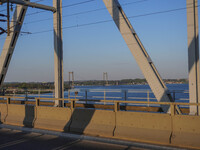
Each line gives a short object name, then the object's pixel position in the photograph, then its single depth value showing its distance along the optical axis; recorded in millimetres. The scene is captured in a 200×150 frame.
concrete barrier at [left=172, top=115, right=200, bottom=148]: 7875
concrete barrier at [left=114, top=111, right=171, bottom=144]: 8531
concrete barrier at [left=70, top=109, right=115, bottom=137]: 9867
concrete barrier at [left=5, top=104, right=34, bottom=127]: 12884
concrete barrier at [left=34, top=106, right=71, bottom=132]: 11305
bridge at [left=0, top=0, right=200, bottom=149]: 8328
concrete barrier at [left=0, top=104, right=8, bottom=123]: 14144
